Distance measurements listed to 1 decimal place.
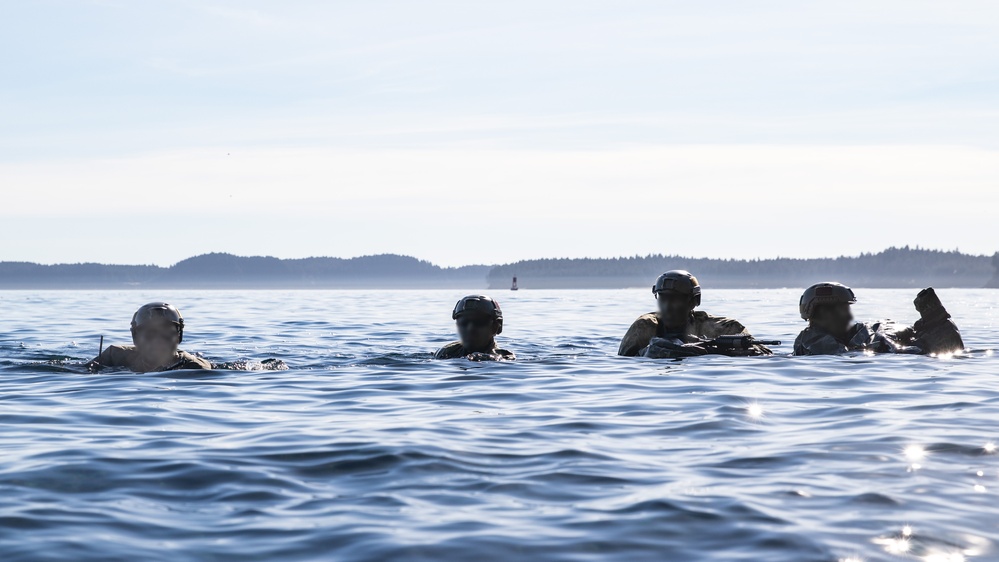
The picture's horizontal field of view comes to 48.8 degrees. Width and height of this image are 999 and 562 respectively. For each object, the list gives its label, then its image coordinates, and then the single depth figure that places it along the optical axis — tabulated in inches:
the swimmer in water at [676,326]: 721.0
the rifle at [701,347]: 716.7
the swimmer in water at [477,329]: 687.7
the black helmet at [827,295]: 716.7
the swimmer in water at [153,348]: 623.5
